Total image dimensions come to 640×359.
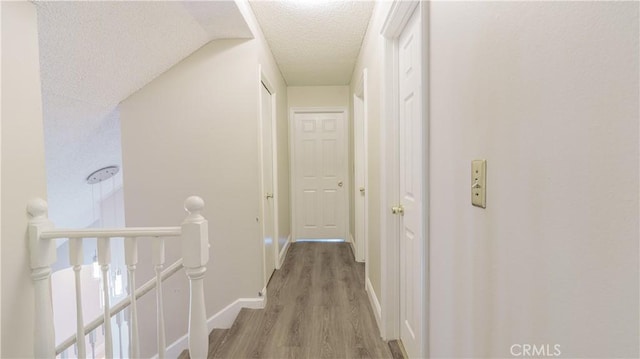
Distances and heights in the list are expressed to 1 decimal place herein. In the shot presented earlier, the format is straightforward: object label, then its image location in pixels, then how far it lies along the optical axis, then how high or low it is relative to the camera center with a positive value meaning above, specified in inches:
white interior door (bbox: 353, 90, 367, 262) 137.4 -6.1
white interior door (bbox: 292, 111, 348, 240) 170.6 -5.6
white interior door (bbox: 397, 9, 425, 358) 60.0 -4.4
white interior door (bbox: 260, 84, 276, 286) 105.4 -8.1
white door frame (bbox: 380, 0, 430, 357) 73.7 -5.9
